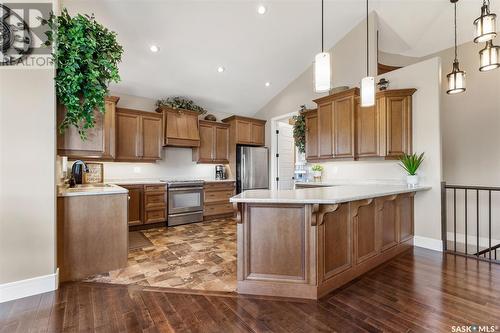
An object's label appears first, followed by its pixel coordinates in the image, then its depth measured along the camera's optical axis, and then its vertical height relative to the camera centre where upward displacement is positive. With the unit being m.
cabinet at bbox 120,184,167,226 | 4.59 -0.72
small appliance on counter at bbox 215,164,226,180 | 6.22 -0.13
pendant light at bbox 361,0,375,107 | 2.71 +0.85
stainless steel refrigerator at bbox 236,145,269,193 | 5.96 -0.02
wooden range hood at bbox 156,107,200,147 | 5.15 +0.88
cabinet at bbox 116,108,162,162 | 4.67 +0.65
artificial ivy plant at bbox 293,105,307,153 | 5.09 +0.75
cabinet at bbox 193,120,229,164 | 5.77 +0.59
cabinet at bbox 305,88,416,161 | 3.72 +0.68
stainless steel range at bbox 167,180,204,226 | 4.97 -0.73
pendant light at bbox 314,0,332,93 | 2.29 +0.93
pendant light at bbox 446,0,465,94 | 2.97 +1.08
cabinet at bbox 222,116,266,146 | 6.04 +0.96
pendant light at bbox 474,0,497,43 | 2.13 +1.27
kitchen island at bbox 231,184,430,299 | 2.17 -0.72
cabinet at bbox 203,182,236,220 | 5.52 -0.77
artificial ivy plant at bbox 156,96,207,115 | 5.30 +1.44
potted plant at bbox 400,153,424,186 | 3.52 +0.00
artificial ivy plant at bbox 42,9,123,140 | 2.31 +1.06
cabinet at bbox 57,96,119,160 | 2.69 +0.32
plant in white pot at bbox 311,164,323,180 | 4.95 -0.09
